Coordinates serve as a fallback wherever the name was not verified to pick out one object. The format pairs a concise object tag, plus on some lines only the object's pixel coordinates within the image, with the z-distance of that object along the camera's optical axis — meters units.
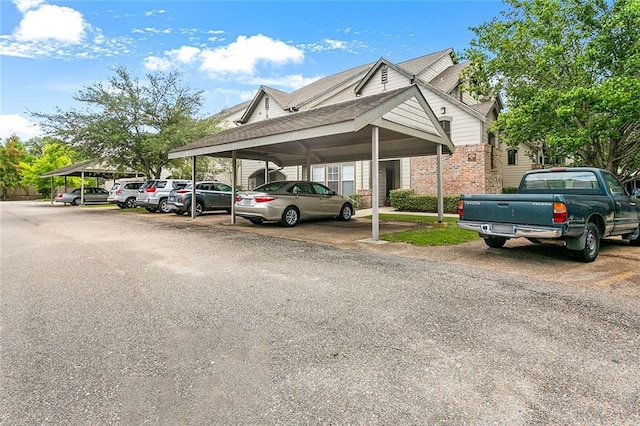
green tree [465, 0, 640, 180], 10.87
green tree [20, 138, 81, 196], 39.16
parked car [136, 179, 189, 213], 18.09
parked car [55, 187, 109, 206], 27.84
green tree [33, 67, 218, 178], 19.59
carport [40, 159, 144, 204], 24.67
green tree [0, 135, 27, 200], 42.12
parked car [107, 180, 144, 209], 22.61
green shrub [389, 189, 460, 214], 16.66
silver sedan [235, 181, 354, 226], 11.09
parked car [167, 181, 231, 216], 16.25
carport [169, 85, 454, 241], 8.70
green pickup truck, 5.68
